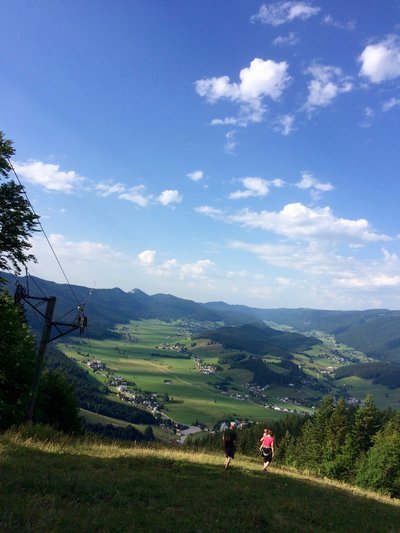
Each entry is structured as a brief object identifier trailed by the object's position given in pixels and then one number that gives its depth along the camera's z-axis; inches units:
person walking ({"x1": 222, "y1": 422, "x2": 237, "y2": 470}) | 711.1
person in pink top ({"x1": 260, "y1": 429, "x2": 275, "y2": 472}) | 786.8
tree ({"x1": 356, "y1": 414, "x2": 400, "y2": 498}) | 1842.9
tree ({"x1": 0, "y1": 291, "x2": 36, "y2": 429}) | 1128.2
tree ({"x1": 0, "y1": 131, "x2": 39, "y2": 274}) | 792.3
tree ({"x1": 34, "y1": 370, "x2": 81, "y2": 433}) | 1577.3
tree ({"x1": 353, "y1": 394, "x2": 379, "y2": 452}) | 2338.0
